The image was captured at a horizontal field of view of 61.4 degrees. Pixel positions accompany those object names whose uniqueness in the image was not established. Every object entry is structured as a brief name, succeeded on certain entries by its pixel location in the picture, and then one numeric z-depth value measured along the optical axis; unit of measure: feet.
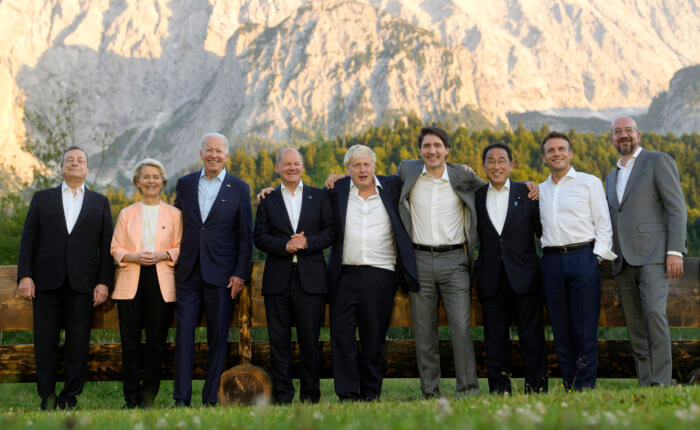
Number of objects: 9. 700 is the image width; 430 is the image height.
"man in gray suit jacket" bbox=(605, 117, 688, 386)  20.54
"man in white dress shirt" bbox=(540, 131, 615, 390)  20.66
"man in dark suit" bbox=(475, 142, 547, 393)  21.29
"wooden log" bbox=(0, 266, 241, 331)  22.82
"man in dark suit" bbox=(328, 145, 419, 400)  21.34
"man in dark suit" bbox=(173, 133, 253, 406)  21.57
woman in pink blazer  21.54
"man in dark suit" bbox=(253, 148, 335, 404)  21.31
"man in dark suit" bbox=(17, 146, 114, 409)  21.54
